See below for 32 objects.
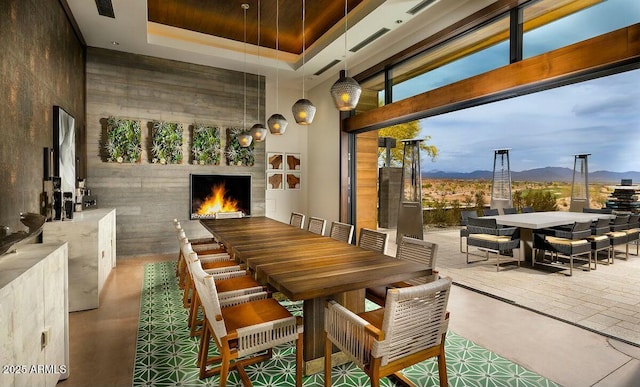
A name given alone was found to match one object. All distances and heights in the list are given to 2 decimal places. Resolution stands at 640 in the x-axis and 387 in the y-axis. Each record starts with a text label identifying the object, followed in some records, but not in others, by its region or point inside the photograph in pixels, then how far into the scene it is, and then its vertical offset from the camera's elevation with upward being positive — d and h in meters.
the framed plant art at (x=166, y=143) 5.93 +0.84
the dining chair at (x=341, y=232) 3.69 -0.51
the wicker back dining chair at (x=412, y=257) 2.60 -0.58
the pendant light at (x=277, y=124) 4.02 +0.79
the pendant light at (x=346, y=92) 2.84 +0.84
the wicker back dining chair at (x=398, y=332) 1.62 -0.77
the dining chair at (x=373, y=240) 3.16 -0.53
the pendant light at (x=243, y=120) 4.88 +1.41
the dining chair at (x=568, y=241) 4.67 -0.81
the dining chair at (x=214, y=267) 2.95 -0.78
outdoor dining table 5.07 -0.53
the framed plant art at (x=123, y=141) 5.58 +0.83
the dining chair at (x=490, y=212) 6.79 -0.50
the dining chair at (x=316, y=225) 4.28 -0.50
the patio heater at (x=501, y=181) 8.73 +0.19
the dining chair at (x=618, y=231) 5.23 -0.73
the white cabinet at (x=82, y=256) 3.42 -0.72
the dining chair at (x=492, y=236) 5.03 -0.81
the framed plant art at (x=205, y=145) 6.27 +0.83
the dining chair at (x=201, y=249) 3.96 -0.76
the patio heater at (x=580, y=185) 7.35 +0.07
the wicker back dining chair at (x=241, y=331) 1.83 -0.84
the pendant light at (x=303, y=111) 3.38 +0.80
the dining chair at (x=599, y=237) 4.92 -0.76
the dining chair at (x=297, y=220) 4.83 -0.48
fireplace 6.36 -0.13
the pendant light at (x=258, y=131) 4.54 +0.79
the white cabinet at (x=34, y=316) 1.42 -0.66
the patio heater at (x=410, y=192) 5.91 -0.08
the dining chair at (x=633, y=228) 5.50 -0.70
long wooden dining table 1.93 -0.55
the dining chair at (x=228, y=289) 2.21 -0.80
